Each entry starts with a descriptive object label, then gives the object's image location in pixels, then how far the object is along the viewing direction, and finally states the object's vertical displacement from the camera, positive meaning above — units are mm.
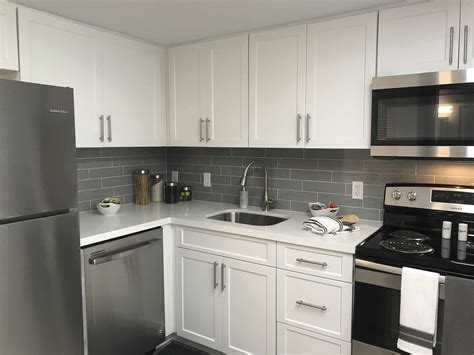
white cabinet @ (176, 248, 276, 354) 2258 -941
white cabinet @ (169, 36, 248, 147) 2588 +416
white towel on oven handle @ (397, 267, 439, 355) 1659 -689
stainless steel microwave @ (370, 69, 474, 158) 1807 +184
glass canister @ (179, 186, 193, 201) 3201 -347
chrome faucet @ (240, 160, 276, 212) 2773 -260
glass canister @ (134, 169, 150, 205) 3055 -276
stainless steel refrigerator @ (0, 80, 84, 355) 1598 -310
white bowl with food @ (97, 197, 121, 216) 2604 -376
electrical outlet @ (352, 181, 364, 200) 2477 -244
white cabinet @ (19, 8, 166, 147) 2121 +484
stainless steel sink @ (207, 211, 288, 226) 2711 -475
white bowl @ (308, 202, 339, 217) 2469 -383
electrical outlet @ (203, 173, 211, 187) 3178 -223
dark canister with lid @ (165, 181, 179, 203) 3096 -321
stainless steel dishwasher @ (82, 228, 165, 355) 2094 -836
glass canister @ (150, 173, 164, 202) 3195 -290
